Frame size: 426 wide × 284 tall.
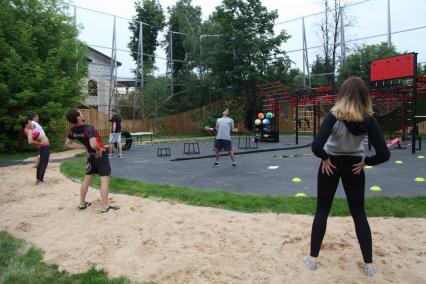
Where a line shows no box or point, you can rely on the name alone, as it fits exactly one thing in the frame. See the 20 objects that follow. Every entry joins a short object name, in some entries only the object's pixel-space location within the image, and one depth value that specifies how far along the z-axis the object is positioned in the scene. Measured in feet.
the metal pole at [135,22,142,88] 87.10
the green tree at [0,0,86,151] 48.47
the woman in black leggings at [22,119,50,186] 25.62
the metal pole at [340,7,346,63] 86.53
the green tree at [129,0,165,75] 119.96
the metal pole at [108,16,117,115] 80.84
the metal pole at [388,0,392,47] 74.19
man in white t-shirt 34.17
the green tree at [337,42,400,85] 73.97
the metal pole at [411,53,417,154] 41.06
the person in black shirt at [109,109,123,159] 41.88
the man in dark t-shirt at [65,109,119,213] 17.80
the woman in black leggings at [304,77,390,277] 9.76
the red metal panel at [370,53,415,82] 41.91
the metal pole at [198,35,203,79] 95.81
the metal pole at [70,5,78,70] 56.53
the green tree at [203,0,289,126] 91.56
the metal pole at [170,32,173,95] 96.22
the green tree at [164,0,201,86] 97.04
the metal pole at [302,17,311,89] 89.86
